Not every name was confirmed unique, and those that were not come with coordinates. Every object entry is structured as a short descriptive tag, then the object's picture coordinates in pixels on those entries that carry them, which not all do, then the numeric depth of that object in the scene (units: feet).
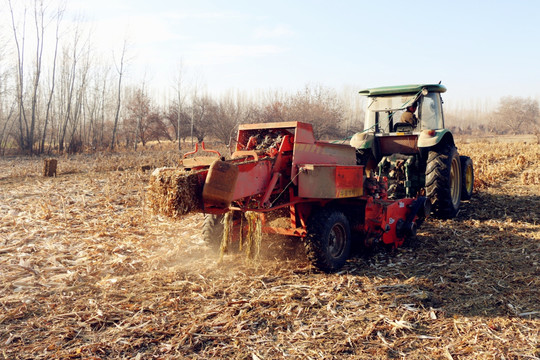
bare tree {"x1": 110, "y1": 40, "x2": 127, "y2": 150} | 96.79
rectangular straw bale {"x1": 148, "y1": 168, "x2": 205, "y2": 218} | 12.94
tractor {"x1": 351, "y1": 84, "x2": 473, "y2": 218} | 24.71
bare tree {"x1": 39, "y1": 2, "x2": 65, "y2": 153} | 84.89
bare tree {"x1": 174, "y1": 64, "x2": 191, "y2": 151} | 107.65
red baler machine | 14.10
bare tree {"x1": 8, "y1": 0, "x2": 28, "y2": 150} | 78.29
